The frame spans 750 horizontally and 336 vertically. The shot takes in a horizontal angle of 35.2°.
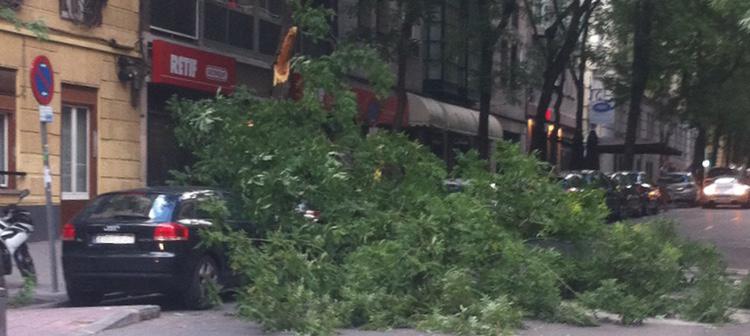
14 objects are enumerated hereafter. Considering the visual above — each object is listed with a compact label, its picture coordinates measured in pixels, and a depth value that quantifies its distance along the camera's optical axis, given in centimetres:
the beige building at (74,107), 1989
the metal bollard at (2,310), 769
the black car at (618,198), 3172
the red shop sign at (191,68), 2305
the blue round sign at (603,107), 4912
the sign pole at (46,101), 1394
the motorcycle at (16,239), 1417
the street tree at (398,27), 2580
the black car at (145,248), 1291
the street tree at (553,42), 3419
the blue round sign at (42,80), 1392
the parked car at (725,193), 4803
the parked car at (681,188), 5034
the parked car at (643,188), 3569
